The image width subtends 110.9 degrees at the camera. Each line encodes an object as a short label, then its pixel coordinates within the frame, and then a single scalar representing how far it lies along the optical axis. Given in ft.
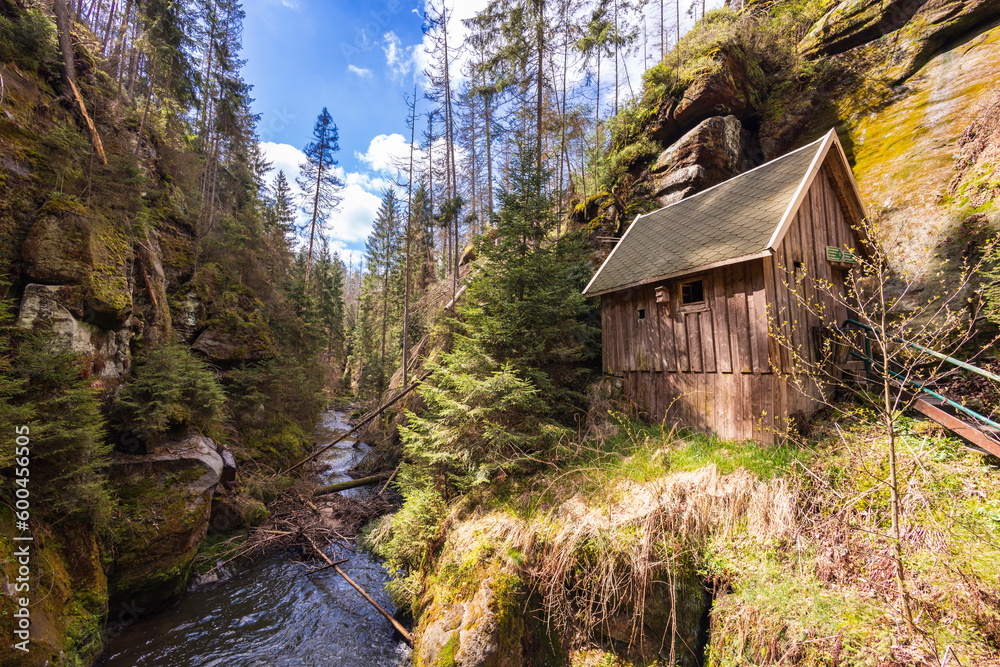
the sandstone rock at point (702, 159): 38.04
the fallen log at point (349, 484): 37.37
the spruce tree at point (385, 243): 94.27
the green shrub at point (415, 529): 21.29
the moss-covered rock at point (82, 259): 21.11
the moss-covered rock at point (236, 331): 39.11
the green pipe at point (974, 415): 12.97
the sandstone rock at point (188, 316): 36.14
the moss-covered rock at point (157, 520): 20.51
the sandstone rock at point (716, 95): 39.27
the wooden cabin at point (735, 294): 19.20
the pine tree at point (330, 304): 80.18
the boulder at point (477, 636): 14.65
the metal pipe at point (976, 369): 13.51
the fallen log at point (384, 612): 19.67
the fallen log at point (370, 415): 36.95
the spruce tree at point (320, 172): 76.38
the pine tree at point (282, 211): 66.54
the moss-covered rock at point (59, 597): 14.21
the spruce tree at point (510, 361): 21.11
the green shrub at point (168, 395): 23.54
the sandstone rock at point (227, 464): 29.58
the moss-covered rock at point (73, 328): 19.99
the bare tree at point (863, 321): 19.60
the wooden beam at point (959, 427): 13.33
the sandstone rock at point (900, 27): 30.12
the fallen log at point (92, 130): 26.07
